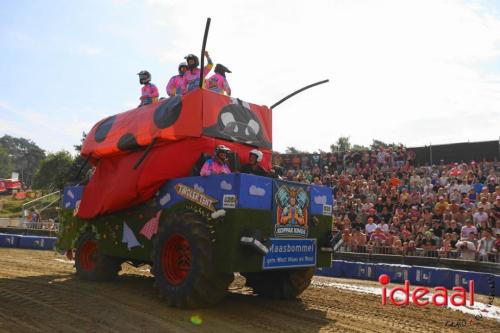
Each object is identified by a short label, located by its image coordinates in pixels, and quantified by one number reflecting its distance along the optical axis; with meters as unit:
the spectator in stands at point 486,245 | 10.62
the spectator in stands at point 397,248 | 12.35
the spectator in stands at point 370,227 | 14.16
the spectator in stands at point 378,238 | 13.06
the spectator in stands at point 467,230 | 11.75
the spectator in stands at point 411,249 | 12.14
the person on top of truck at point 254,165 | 7.43
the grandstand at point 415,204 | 11.53
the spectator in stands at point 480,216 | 12.37
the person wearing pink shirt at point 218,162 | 6.80
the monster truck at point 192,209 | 6.14
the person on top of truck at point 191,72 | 8.58
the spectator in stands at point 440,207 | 13.88
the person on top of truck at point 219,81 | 8.72
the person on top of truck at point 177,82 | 9.11
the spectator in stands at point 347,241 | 13.38
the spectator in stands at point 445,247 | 11.32
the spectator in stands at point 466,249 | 10.90
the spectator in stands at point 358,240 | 13.21
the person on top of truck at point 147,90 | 9.43
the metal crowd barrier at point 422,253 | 10.54
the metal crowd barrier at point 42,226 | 21.62
